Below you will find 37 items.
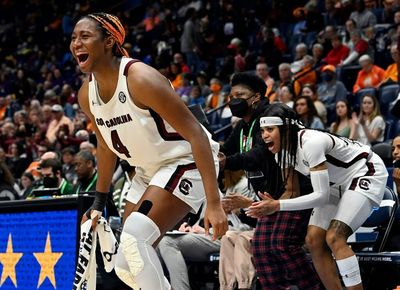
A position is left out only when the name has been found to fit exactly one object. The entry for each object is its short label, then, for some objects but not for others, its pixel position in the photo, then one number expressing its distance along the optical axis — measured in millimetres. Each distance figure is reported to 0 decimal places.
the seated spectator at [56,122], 14164
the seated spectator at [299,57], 12719
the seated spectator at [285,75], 11570
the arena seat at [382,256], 5383
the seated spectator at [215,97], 13016
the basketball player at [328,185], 5250
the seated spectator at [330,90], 10828
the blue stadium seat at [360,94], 10443
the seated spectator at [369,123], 9023
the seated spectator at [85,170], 8336
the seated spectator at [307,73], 11680
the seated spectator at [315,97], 9938
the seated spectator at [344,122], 9148
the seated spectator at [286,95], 10477
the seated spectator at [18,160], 13250
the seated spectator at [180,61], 15680
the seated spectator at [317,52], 12383
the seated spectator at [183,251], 6113
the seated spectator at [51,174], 8781
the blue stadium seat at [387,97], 10273
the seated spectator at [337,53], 12292
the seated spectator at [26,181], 11141
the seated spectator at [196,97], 13594
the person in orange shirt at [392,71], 10547
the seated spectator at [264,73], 12141
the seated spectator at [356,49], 11992
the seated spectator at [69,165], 9798
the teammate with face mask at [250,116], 5918
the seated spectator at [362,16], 12852
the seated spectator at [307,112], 9133
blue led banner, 5844
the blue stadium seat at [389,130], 9430
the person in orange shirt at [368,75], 11094
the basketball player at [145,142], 4035
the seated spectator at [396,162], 6055
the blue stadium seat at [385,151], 7490
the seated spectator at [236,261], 5824
